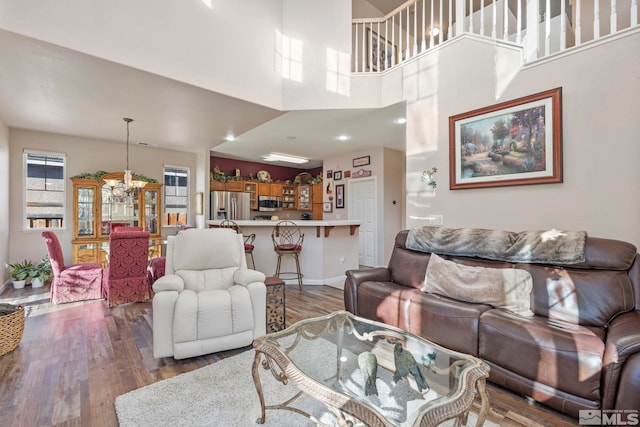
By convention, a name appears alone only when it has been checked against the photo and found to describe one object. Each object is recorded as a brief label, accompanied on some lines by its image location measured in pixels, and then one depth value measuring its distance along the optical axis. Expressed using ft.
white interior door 21.59
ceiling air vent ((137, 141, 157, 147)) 19.29
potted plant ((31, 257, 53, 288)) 15.36
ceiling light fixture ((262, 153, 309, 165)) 24.48
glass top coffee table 3.89
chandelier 15.42
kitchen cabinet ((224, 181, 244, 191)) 25.07
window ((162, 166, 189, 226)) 21.35
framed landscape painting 8.95
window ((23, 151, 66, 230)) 16.51
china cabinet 17.40
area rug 5.46
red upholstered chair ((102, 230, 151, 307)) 12.13
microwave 27.32
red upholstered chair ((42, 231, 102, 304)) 12.33
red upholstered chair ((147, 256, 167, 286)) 14.38
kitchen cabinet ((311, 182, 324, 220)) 27.86
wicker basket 7.85
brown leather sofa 5.15
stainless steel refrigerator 23.50
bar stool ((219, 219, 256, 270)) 14.90
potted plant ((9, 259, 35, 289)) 15.07
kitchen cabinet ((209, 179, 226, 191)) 24.17
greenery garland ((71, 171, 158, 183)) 17.56
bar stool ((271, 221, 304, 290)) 15.07
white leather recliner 7.50
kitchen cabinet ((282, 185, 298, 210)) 29.17
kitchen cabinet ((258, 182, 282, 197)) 27.25
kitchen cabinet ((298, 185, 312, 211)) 29.48
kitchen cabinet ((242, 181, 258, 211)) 26.58
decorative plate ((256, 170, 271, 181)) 27.58
